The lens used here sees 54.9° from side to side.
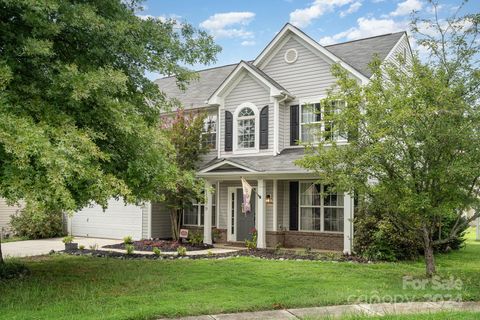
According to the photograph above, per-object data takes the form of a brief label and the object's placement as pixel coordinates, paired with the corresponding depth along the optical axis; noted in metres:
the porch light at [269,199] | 17.45
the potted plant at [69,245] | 16.27
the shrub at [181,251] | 14.93
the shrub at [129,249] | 15.42
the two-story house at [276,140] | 16.52
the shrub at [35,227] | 22.27
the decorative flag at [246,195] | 15.80
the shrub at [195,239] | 18.44
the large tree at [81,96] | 6.49
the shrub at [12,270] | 10.31
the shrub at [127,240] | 18.09
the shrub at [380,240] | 13.79
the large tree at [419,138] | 9.35
